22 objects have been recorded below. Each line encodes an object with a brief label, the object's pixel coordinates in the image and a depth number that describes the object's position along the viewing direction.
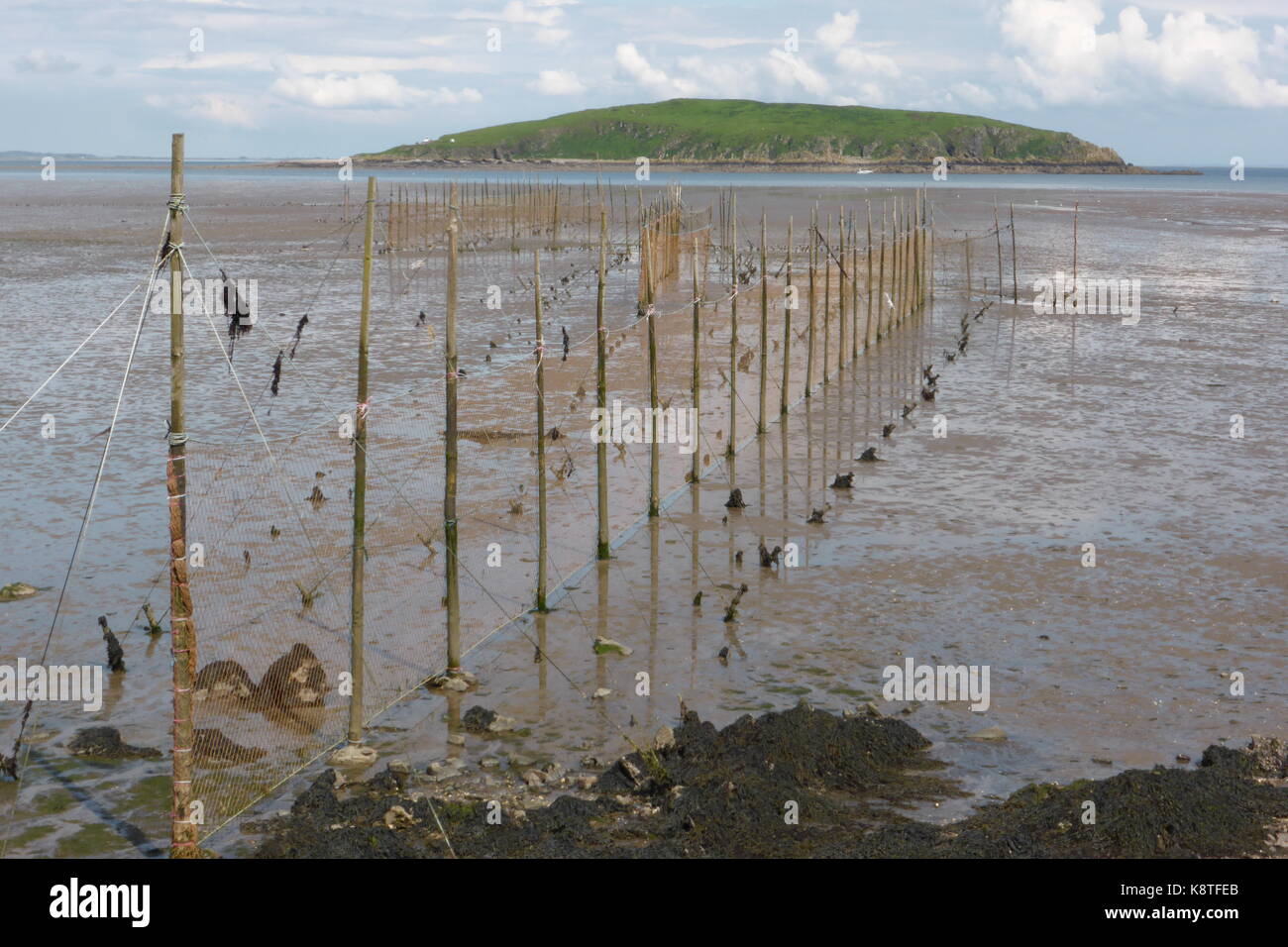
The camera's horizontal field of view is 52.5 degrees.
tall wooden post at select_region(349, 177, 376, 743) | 11.77
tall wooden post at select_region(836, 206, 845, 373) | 29.34
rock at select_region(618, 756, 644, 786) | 10.71
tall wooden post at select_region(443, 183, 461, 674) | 12.77
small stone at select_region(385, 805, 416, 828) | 10.01
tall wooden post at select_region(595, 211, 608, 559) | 16.45
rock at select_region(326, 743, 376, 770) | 11.63
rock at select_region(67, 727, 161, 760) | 11.79
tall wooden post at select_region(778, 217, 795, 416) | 24.70
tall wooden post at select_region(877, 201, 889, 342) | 33.31
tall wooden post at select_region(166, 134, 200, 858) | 8.97
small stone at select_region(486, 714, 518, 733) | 12.39
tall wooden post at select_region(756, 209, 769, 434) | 23.55
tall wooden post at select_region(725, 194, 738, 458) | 21.75
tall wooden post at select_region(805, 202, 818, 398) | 26.44
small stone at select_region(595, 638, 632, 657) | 14.30
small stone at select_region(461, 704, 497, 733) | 12.38
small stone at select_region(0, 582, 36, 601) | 15.57
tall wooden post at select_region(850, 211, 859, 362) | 30.46
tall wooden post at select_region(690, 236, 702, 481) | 20.09
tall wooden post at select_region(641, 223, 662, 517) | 18.30
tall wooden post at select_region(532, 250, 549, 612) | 14.72
